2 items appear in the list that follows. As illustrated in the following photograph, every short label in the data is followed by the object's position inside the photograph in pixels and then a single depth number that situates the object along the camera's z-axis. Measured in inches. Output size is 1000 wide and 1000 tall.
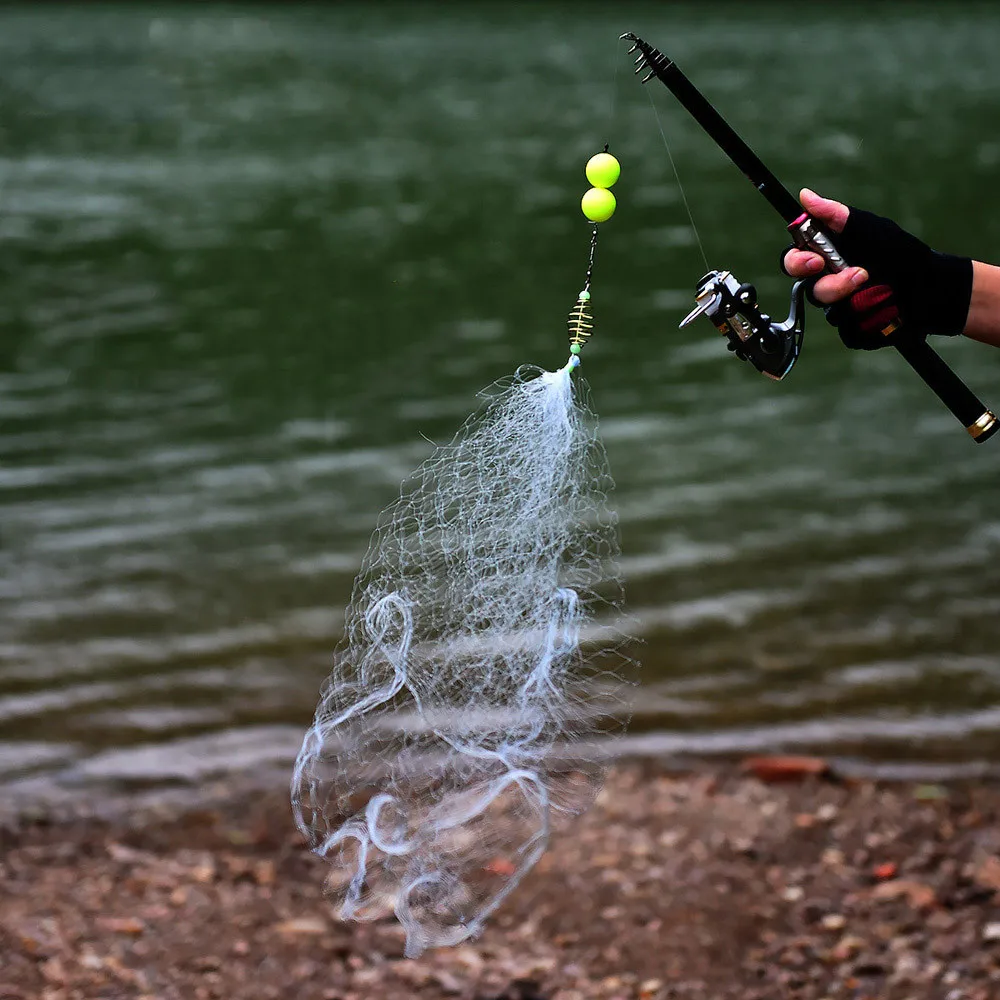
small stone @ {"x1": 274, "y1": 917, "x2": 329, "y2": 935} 326.0
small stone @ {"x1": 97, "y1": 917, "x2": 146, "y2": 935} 323.3
